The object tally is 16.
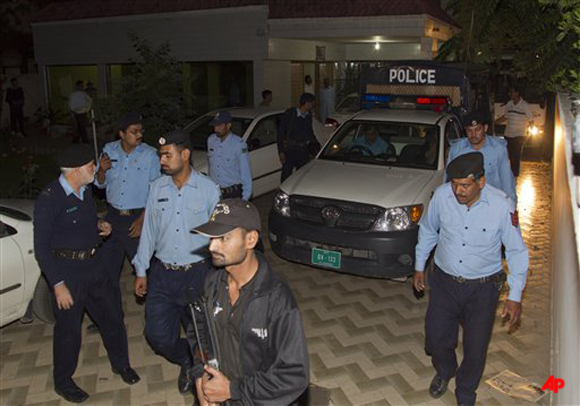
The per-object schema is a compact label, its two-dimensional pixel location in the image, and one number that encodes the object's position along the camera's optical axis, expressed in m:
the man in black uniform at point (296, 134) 9.37
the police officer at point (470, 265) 4.11
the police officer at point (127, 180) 5.64
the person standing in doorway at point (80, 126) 17.13
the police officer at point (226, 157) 7.06
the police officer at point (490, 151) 5.82
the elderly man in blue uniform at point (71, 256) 4.23
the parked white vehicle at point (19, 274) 5.36
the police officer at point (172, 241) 4.38
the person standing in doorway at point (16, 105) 19.11
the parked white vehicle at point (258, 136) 9.70
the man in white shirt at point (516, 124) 11.27
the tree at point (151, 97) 10.45
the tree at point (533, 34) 6.05
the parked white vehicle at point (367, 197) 6.17
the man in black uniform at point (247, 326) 2.65
